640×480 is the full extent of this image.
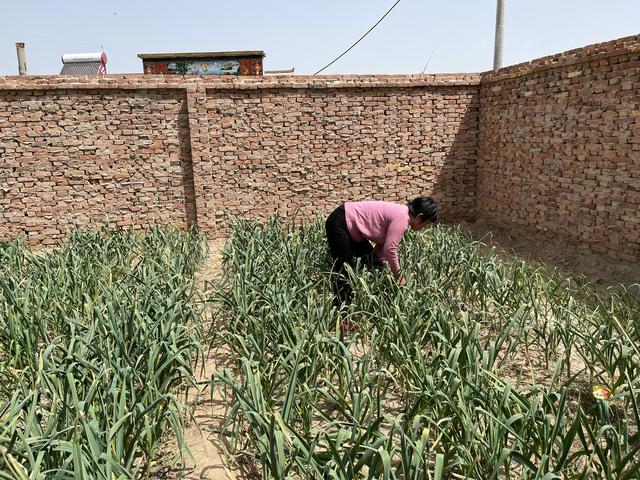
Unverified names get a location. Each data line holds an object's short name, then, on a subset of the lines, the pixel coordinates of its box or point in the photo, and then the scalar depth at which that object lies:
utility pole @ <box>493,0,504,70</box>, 8.67
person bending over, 3.57
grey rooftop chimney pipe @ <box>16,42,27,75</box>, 9.93
